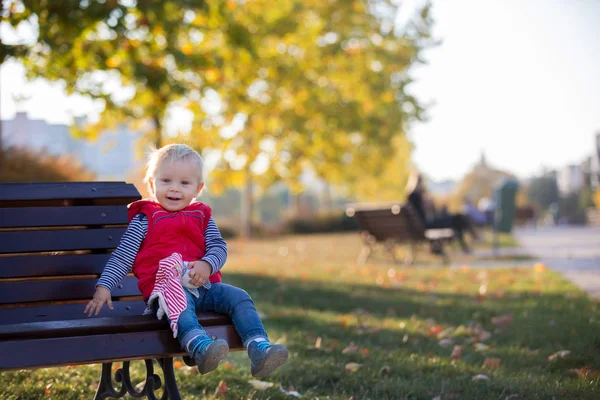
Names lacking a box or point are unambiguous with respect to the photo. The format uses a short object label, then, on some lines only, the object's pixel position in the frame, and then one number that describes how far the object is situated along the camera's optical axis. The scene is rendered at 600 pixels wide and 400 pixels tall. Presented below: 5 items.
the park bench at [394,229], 13.16
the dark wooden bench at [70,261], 3.64
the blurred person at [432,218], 14.78
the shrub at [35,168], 15.76
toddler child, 3.38
